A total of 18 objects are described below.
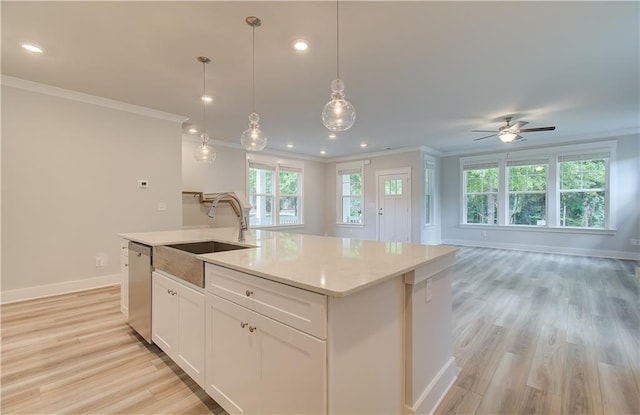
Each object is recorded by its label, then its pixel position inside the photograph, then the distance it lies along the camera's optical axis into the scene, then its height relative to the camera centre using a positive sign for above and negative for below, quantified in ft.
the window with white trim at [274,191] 23.58 +1.43
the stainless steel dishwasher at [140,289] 7.68 -2.27
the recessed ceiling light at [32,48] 8.56 +4.85
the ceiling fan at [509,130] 15.20 +4.20
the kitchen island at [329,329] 3.74 -1.88
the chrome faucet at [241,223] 8.08 -0.44
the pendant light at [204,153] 10.94 +2.10
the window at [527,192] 22.24 +1.27
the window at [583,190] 20.08 +1.27
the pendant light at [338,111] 7.07 +2.41
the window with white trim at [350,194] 28.09 +1.37
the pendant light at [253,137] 9.43 +2.34
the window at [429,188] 24.64 +1.73
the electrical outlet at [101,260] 12.97 -2.40
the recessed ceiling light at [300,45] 8.25 +4.77
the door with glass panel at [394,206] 24.50 +0.15
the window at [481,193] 24.52 +1.31
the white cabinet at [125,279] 8.87 -2.26
